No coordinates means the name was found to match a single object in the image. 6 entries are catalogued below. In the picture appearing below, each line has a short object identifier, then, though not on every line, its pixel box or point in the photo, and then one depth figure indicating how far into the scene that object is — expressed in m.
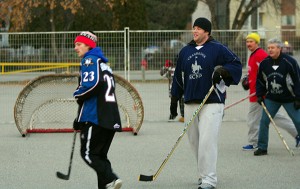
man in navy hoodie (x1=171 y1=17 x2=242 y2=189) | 8.16
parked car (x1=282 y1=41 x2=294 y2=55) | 15.30
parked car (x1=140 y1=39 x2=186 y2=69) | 18.06
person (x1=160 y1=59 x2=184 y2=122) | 14.94
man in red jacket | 11.13
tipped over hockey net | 12.61
